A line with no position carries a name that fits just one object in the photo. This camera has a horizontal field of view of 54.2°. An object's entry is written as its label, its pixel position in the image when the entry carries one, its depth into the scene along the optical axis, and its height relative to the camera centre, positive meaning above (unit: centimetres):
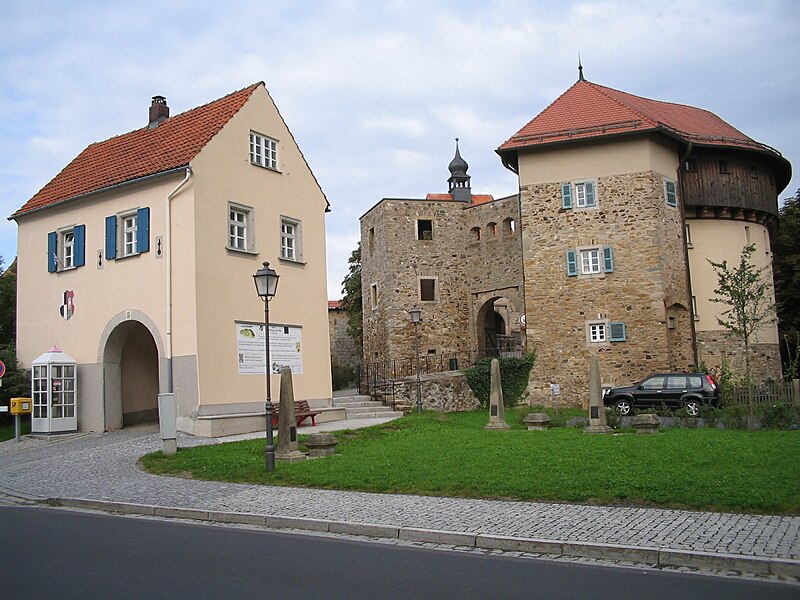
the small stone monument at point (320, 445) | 1580 -152
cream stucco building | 2138 +330
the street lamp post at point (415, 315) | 2845 +182
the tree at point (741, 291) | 2072 +162
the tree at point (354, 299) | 4972 +443
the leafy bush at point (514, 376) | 3148 -61
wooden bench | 2189 -120
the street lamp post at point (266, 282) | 1486 +170
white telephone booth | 2203 -32
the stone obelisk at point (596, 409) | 1820 -124
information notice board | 2233 +73
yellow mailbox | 2070 -59
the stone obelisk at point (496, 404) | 2020 -111
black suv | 2466 -126
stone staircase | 2622 -138
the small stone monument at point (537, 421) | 1983 -156
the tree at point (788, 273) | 3819 +383
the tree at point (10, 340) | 2395 +178
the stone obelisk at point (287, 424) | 1557 -106
